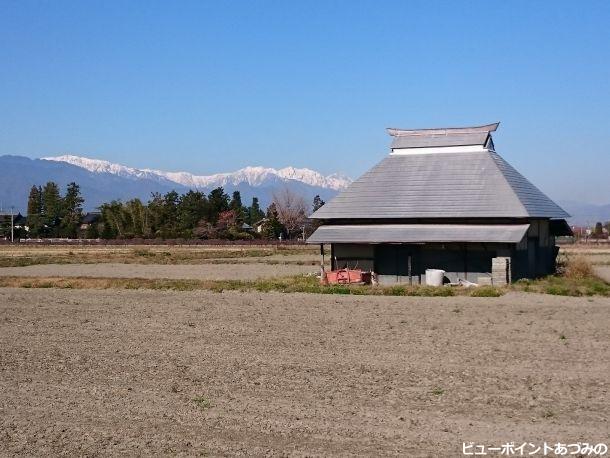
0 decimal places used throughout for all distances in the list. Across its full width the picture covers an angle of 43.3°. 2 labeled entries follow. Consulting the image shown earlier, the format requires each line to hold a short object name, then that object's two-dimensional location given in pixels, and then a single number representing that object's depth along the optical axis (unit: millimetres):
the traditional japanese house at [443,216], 26141
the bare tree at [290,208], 107181
